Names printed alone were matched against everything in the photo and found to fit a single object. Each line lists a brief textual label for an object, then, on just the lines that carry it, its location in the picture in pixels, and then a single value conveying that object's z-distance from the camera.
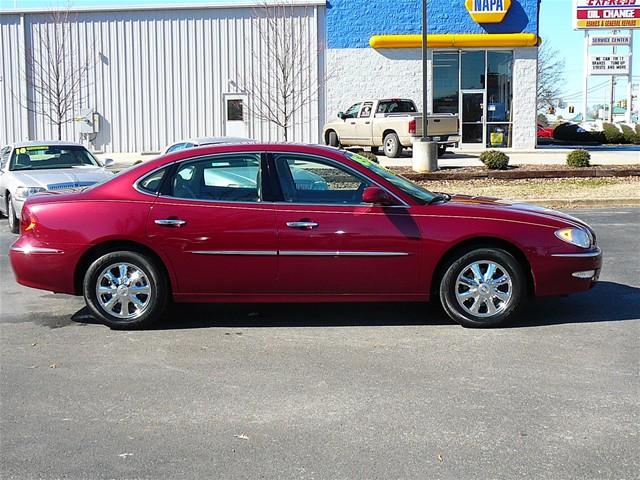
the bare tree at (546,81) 78.00
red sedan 6.55
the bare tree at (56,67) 29.86
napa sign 28.94
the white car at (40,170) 12.21
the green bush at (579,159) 20.34
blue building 29.28
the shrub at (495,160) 20.09
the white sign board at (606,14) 33.88
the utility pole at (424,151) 19.95
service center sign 47.94
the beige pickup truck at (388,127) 23.56
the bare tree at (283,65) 29.36
